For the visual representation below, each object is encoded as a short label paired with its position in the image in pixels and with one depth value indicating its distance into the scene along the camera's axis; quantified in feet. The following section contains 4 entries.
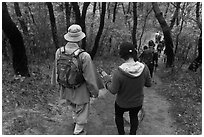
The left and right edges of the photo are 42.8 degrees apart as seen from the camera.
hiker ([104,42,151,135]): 12.12
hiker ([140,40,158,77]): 28.94
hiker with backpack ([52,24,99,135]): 13.19
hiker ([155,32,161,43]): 57.57
